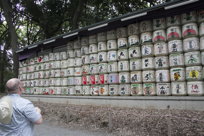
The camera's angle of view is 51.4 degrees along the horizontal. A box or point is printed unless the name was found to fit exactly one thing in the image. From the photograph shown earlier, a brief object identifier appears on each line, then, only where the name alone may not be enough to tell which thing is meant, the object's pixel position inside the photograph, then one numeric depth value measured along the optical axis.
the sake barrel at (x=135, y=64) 8.25
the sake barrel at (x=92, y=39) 9.95
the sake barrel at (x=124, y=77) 8.58
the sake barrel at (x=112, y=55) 9.04
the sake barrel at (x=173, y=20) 7.37
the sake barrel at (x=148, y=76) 7.85
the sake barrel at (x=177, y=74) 7.14
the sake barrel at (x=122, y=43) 8.73
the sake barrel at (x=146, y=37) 8.01
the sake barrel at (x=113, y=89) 8.91
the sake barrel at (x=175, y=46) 7.22
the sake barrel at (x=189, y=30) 6.93
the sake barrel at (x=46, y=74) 12.28
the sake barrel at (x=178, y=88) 7.07
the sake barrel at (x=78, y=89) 10.36
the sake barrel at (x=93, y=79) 9.63
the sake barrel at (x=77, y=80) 10.42
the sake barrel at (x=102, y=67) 9.34
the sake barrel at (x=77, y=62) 10.56
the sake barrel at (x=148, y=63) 7.88
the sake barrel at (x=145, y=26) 8.09
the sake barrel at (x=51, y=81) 11.91
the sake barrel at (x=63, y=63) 11.34
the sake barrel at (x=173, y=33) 7.29
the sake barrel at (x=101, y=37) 9.56
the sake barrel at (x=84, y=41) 10.31
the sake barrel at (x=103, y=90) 9.23
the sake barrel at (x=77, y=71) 10.49
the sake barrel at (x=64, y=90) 11.10
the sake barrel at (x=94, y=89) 9.59
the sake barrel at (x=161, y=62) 7.54
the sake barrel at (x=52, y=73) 11.91
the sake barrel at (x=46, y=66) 12.34
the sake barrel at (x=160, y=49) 7.57
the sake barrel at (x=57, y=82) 11.58
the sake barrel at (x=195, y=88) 6.70
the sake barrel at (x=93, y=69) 9.72
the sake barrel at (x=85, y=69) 10.12
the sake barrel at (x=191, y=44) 6.88
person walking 2.67
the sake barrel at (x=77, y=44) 10.71
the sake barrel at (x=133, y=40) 8.35
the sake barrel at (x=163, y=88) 7.40
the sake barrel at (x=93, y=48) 9.85
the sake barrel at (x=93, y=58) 9.79
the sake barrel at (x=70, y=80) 10.81
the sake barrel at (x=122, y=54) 8.70
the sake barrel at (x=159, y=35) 7.66
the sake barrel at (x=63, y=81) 11.21
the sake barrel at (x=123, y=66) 8.62
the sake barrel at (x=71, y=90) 10.71
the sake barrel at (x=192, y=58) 6.83
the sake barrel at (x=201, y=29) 6.79
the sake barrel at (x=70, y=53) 10.98
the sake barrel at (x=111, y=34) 9.20
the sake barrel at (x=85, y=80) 10.05
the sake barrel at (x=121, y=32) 8.83
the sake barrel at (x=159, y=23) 7.74
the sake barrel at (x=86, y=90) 9.95
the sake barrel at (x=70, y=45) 11.07
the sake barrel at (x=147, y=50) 7.91
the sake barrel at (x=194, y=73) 6.79
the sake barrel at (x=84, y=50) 10.26
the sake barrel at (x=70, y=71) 10.87
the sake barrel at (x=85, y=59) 10.16
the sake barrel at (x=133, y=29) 8.43
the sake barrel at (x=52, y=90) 11.87
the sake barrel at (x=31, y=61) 13.58
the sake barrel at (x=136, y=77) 8.20
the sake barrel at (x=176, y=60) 7.16
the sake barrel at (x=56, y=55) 11.80
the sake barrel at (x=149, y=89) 7.77
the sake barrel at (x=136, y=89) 8.13
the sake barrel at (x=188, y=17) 7.02
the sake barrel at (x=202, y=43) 6.77
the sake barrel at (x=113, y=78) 8.94
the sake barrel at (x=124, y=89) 8.52
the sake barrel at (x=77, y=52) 10.67
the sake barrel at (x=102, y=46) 9.48
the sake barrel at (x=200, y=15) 6.86
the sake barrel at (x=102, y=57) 9.42
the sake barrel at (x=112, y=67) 8.99
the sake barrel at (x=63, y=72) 11.29
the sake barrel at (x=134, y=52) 8.28
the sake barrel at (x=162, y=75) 7.48
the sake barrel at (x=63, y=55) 11.40
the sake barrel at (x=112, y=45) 9.10
